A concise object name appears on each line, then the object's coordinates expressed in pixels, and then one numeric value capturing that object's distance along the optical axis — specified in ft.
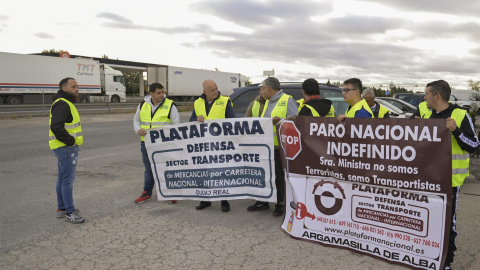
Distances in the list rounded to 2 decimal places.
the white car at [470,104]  101.91
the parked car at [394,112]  36.22
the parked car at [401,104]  46.33
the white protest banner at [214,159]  16.62
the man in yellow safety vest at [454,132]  10.80
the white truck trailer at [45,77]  92.59
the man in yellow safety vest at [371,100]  23.98
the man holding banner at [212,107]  17.57
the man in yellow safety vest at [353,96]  14.49
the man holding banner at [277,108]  16.46
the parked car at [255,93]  24.14
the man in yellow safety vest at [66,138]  15.15
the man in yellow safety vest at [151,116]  18.31
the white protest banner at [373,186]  11.37
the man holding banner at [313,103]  14.97
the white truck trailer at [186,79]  116.16
